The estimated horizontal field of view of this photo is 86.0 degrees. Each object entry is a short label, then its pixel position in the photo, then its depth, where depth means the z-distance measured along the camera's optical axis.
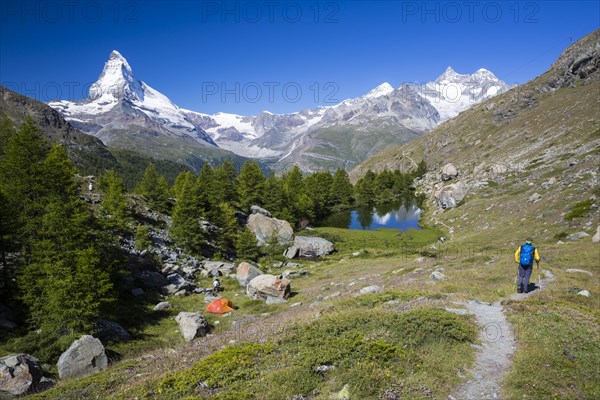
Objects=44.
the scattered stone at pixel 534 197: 60.88
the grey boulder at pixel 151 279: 37.97
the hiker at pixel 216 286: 40.40
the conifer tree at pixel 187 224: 52.56
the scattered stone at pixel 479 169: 115.89
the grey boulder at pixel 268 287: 35.19
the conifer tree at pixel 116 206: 44.79
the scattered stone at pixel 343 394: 9.92
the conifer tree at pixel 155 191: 70.00
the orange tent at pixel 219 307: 32.19
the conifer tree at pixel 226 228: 61.47
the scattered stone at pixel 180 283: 39.19
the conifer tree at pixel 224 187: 74.81
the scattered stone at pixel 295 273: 48.06
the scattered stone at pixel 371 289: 26.97
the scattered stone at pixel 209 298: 35.84
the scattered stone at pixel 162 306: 32.83
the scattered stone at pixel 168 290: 37.75
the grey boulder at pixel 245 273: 42.61
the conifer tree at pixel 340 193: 134.98
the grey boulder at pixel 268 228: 68.81
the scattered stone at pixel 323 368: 11.61
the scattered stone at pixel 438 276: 27.09
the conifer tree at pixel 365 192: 143.00
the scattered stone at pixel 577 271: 24.90
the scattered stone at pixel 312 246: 63.31
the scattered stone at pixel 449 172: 133.38
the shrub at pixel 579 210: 45.44
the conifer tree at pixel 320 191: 117.56
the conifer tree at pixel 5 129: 48.50
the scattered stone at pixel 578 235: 39.09
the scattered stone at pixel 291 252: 62.06
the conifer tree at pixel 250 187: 85.69
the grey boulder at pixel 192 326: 25.00
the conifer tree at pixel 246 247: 58.66
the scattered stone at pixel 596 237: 34.81
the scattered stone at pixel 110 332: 24.56
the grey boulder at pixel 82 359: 18.16
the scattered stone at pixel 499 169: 98.12
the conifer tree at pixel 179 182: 77.64
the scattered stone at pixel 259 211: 80.16
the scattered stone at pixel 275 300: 33.41
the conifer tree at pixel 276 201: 85.25
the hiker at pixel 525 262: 20.84
